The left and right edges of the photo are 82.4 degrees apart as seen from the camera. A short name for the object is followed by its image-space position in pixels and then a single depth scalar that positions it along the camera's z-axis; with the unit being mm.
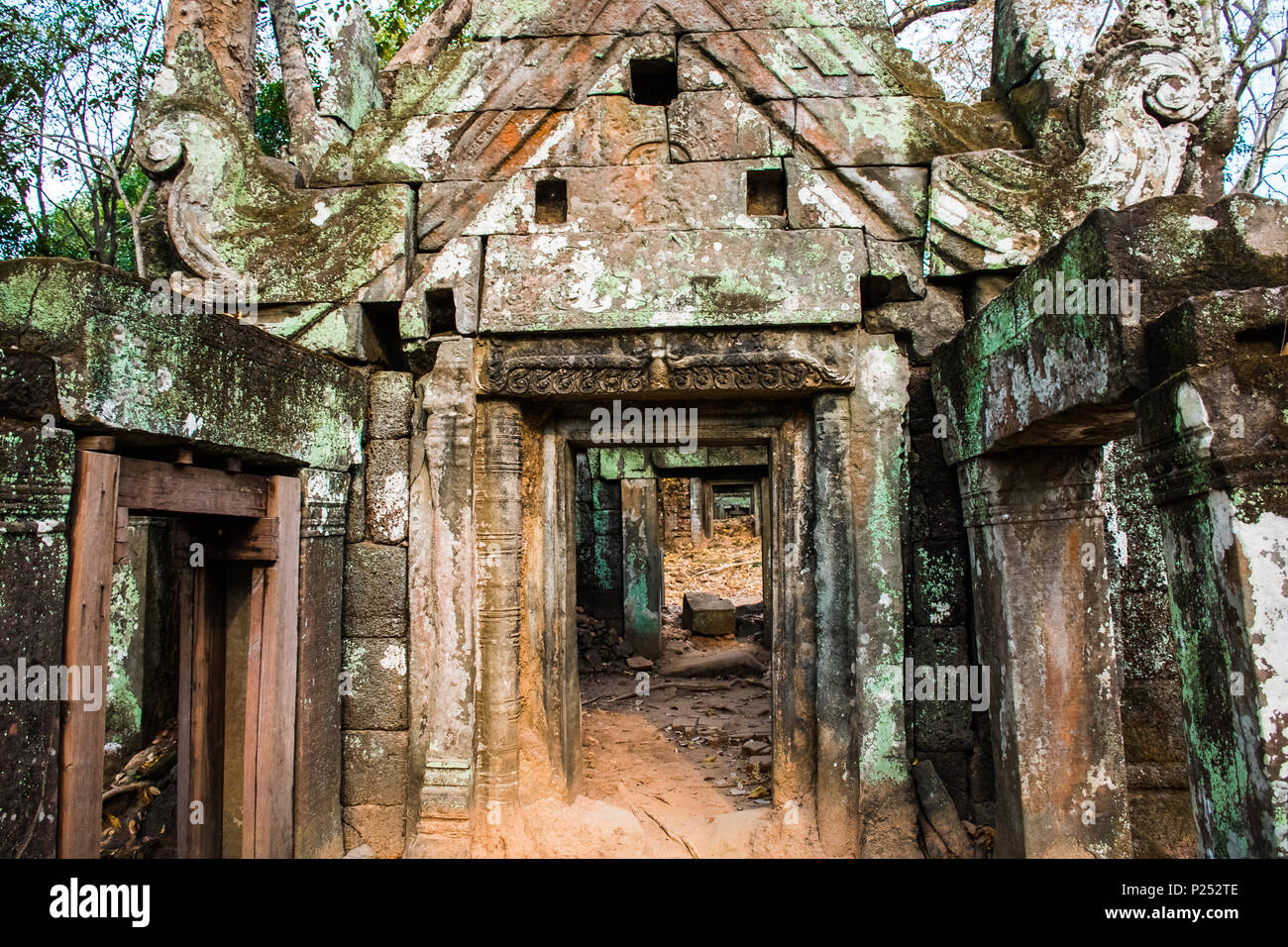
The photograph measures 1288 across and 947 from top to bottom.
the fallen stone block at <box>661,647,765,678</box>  8789
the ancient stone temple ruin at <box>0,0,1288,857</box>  3264
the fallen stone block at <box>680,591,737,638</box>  10836
